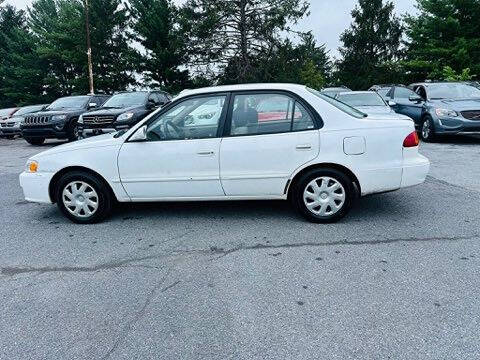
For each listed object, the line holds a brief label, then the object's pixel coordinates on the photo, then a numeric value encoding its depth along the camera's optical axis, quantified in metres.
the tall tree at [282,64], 30.06
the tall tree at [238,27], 29.05
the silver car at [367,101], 9.61
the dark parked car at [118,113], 10.81
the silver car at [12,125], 18.08
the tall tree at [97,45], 34.81
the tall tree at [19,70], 41.25
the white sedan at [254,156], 4.41
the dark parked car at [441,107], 9.93
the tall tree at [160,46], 31.96
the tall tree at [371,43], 38.66
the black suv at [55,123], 13.29
